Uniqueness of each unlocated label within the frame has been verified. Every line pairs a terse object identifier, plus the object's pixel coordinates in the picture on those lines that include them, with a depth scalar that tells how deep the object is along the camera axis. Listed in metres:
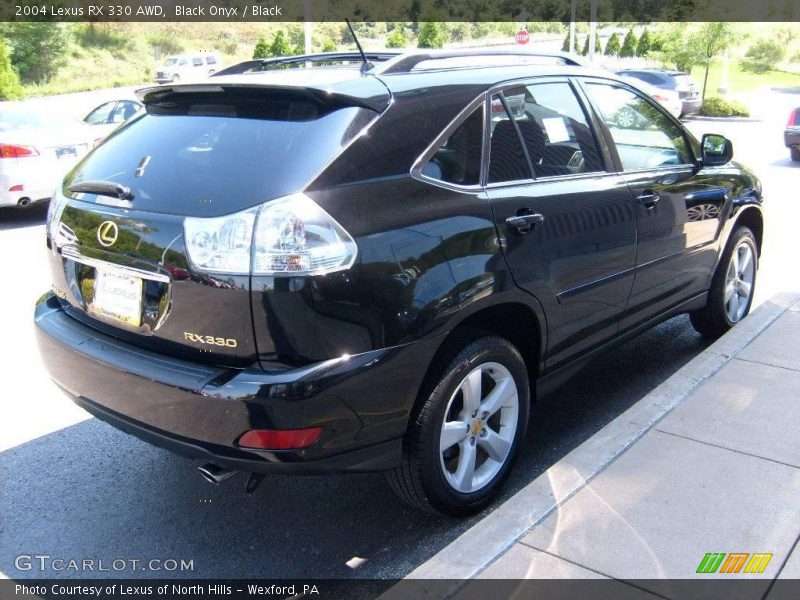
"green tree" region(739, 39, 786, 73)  48.72
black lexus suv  2.66
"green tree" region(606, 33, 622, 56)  49.66
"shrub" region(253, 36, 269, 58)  41.33
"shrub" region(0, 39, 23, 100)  34.97
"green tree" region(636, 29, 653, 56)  47.03
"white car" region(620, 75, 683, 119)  23.52
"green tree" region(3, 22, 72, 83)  44.72
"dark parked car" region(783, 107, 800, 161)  16.44
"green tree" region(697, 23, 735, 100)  32.25
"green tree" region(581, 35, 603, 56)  44.41
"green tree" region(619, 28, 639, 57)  46.84
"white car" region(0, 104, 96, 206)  9.76
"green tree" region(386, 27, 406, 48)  40.22
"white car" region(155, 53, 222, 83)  40.47
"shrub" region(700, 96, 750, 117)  27.97
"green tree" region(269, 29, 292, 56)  41.12
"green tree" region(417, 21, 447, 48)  41.72
